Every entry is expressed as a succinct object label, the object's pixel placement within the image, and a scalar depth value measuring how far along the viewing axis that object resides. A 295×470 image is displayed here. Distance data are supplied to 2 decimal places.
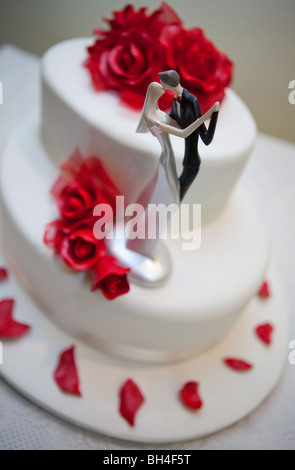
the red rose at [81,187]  0.45
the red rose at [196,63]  0.46
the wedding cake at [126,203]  0.45
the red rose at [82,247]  0.44
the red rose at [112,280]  0.43
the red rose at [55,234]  0.45
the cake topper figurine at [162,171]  0.38
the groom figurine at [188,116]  0.37
